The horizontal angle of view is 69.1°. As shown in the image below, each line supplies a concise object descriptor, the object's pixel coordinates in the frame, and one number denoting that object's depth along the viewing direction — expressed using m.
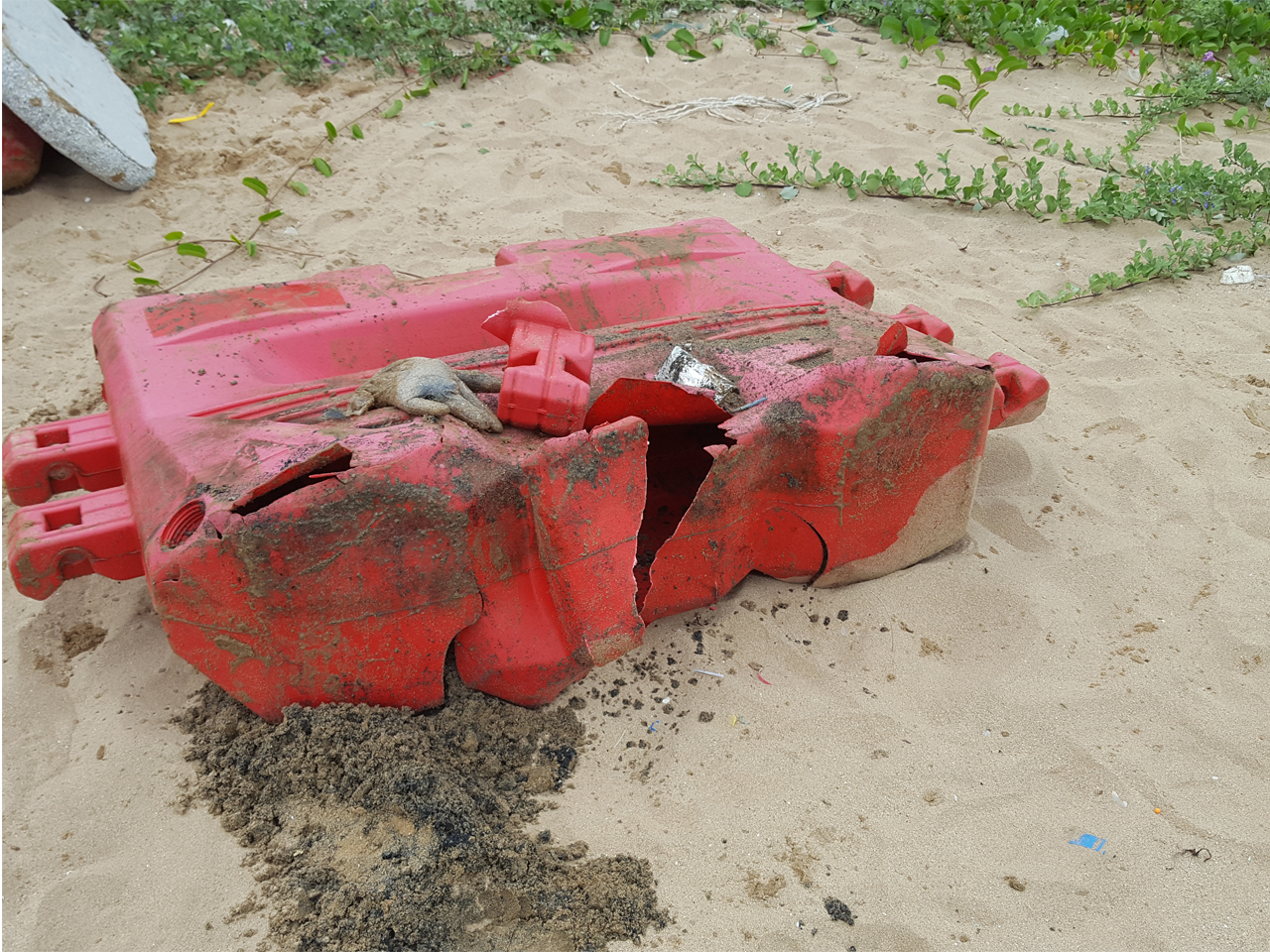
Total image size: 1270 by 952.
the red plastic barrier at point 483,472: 1.80
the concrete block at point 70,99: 3.68
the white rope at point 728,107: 4.80
